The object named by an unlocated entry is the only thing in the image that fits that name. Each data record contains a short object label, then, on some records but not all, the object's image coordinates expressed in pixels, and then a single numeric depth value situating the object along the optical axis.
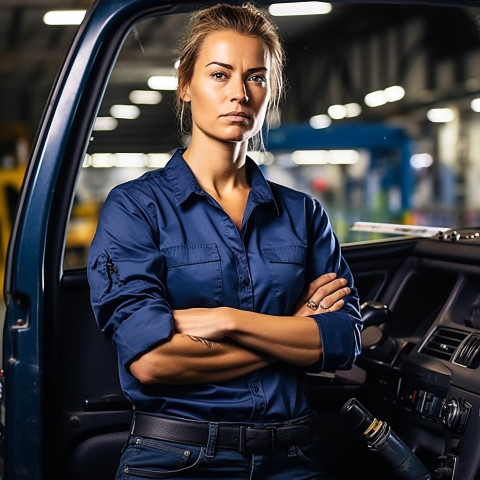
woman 1.63
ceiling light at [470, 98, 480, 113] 15.96
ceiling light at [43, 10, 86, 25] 9.77
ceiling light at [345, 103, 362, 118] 23.23
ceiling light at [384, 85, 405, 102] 20.98
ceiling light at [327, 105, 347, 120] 22.84
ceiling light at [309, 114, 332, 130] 23.50
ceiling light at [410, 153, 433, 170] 19.61
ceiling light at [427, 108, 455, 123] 19.44
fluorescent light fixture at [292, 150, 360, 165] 9.27
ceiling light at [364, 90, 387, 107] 22.44
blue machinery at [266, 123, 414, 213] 7.54
